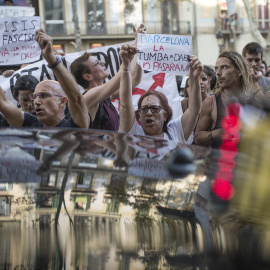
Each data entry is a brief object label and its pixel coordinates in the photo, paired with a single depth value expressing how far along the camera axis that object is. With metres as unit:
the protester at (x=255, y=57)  6.49
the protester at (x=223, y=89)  4.91
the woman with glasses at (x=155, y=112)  4.65
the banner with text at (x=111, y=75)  7.02
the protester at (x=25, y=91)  5.89
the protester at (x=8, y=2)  9.70
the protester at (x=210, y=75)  6.81
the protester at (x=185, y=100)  6.56
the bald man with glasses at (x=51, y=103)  4.14
